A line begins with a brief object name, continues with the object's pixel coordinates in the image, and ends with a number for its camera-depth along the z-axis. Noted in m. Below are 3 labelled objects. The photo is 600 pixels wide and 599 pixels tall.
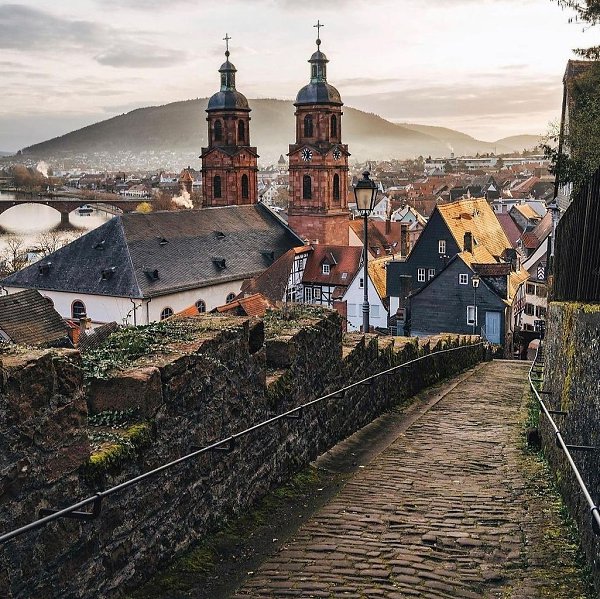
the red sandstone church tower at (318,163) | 66.00
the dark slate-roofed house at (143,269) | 48.59
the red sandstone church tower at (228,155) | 70.19
